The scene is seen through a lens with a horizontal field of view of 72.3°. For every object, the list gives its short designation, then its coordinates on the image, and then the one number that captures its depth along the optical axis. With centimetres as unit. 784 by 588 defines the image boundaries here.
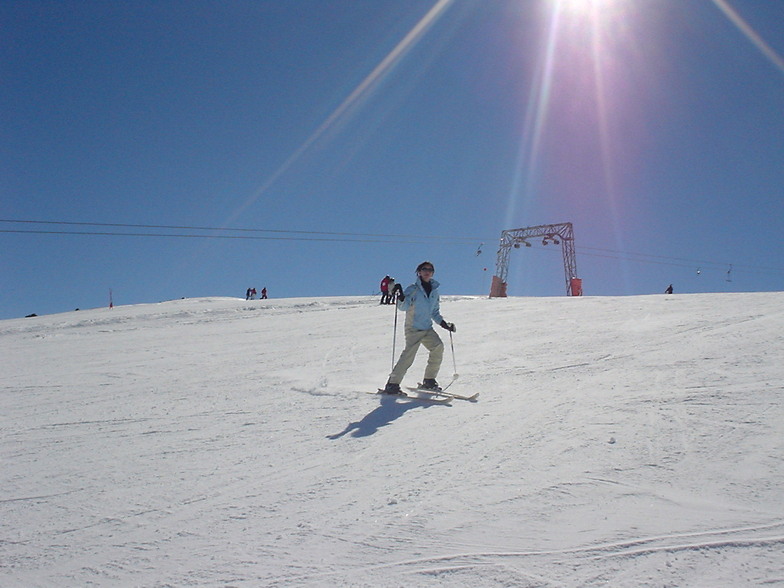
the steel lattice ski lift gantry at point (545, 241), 4688
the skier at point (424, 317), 756
